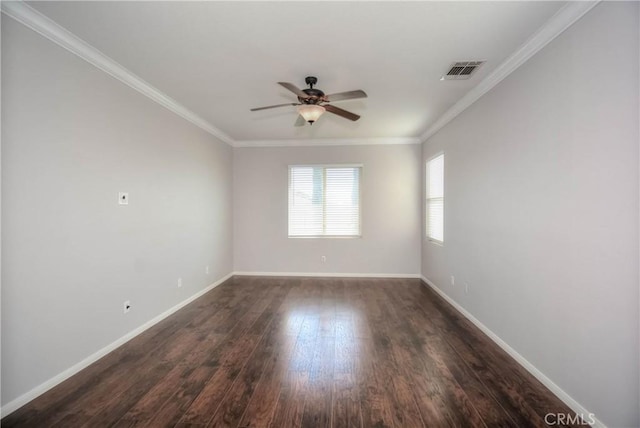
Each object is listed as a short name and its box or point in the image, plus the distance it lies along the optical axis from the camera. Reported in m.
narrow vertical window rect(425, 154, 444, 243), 4.48
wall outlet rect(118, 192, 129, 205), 2.75
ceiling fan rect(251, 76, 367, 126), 2.50
